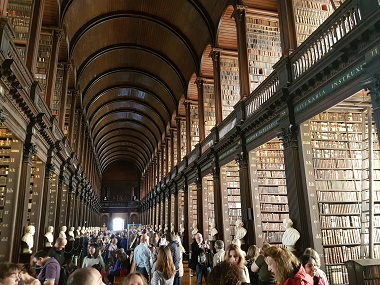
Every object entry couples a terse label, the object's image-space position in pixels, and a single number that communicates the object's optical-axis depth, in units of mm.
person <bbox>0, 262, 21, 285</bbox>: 2524
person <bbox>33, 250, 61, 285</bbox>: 3268
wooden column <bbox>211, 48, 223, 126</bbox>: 10633
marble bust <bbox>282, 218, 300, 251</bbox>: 5543
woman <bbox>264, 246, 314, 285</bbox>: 2250
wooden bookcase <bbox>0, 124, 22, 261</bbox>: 6241
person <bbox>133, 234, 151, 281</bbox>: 5121
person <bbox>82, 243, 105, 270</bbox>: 4687
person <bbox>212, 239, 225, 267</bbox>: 5285
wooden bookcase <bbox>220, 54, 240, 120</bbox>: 10844
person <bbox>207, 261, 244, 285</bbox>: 1802
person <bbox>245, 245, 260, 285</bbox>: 4824
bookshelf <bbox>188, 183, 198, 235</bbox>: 13502
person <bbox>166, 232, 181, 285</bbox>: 5293
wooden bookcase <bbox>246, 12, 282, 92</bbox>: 8945
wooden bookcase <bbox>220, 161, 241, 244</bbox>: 9609
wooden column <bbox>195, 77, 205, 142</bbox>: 12523
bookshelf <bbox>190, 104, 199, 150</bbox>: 14781
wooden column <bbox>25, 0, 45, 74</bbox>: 6984
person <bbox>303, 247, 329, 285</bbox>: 3586
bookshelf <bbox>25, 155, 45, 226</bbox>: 8406
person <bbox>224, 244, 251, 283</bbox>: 3498
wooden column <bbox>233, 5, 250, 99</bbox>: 8648
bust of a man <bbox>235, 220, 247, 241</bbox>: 7715
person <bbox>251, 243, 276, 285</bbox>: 3547
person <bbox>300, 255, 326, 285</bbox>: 3350
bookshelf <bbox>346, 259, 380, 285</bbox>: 4418
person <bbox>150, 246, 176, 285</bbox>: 3381
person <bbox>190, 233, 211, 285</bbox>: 6407
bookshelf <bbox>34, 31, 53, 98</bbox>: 9523
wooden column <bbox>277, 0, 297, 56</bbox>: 6438
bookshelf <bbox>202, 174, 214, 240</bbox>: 11375
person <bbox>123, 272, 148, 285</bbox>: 2125
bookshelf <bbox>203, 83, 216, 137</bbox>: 12716
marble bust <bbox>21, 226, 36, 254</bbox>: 6570
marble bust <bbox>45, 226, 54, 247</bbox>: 8625
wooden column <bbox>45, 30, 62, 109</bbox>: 9102
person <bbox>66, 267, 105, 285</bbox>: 1688
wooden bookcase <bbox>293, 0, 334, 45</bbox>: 6777
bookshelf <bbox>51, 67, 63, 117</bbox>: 11148
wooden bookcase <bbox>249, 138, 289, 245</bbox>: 7819
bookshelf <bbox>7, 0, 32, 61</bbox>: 7445
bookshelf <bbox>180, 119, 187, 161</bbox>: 17089
